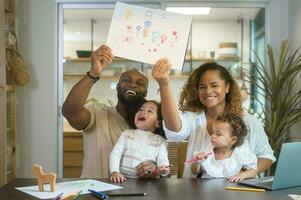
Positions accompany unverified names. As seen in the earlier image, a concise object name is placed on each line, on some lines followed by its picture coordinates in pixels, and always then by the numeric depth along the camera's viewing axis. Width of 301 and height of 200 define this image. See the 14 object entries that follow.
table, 1.43
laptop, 1.53
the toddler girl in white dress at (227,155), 1.84
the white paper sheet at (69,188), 1.46
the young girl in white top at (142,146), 1.86
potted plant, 3.98
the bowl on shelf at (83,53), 4.67
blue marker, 1.40
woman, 1.86
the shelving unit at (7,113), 3.74
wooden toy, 1.50
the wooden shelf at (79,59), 4.67
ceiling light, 4.50
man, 1.96
